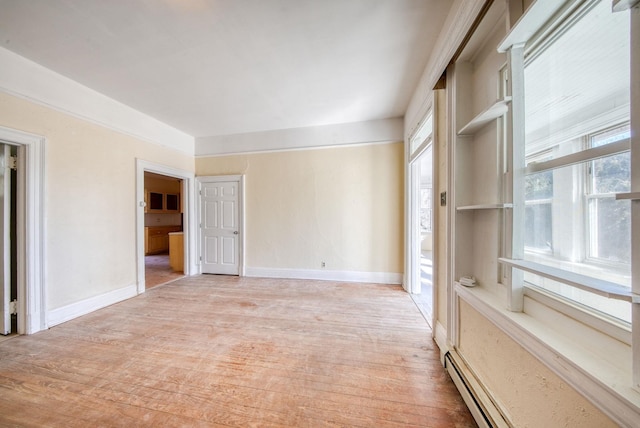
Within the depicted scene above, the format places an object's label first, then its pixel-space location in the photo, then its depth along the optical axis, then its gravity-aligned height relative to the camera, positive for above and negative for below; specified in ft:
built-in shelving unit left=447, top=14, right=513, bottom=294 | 4.17 +1.10
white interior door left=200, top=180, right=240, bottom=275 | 13.99 -0.72
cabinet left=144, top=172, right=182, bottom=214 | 21.81 +2.20
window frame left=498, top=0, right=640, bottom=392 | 1.99 +0.57
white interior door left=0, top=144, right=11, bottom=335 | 7.12 -0.62
